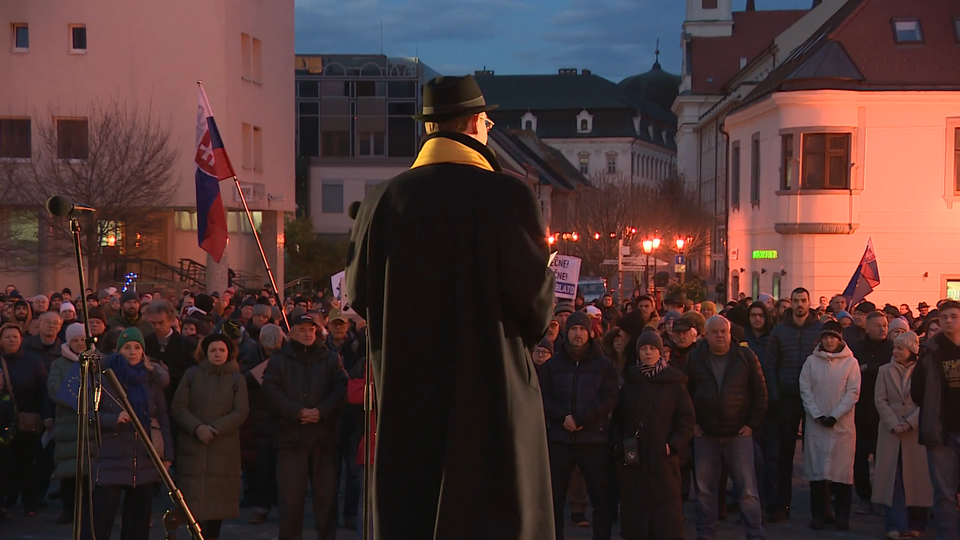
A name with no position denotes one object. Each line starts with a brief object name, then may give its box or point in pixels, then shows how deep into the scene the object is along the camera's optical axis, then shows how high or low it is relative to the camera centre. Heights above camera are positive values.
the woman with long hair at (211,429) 9.43 -1.47
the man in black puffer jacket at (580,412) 9.91 -1.42
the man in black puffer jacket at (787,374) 11.66 -1.38
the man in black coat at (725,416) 10.27 -1.51
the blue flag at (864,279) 22.42 -0.87
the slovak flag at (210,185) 15.41 +0.57
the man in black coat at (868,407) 12.29 -1.70
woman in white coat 11.02 -1.65
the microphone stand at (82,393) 5.16 -0.69
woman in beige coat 10.73 -1.90
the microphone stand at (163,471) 5.28 -1.01
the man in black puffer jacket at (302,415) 9.79 -1.41
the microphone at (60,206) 5.12 +0.10
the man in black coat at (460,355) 3.90 -0.39
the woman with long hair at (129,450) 9.03 -1.57
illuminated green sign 34.81 -0.62
